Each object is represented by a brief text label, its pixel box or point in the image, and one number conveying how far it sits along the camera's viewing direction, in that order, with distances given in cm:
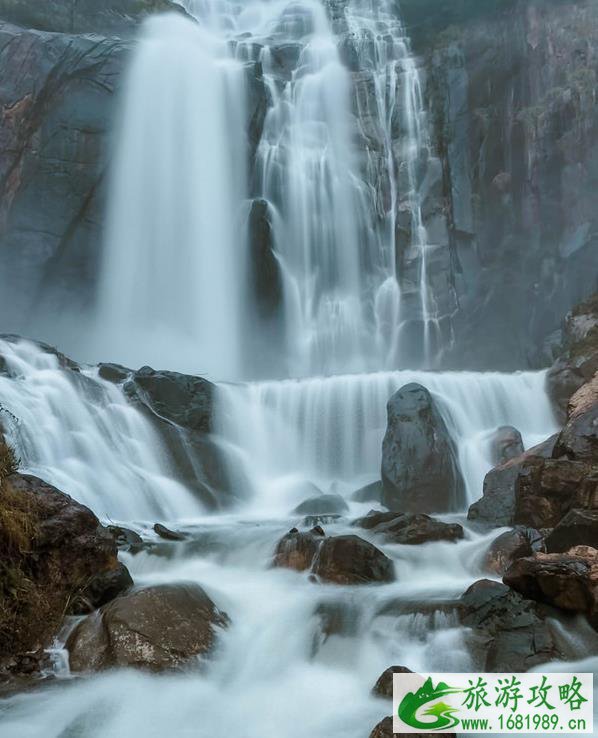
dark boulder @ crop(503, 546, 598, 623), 683
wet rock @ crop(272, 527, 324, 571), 888
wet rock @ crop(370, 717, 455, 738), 491
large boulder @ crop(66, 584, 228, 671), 638
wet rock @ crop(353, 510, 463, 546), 995
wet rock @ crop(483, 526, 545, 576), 877
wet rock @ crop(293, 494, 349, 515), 1341
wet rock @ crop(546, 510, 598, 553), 806
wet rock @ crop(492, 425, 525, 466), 1490
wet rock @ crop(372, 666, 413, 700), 591
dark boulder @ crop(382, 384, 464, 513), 1344
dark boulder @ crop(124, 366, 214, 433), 1551
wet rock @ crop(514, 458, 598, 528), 992
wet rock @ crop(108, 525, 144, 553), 934
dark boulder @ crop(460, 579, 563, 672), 642
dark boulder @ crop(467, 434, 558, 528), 1156
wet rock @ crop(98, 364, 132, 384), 1578
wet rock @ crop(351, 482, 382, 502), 1448
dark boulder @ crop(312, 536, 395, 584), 841
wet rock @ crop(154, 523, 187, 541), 1036
